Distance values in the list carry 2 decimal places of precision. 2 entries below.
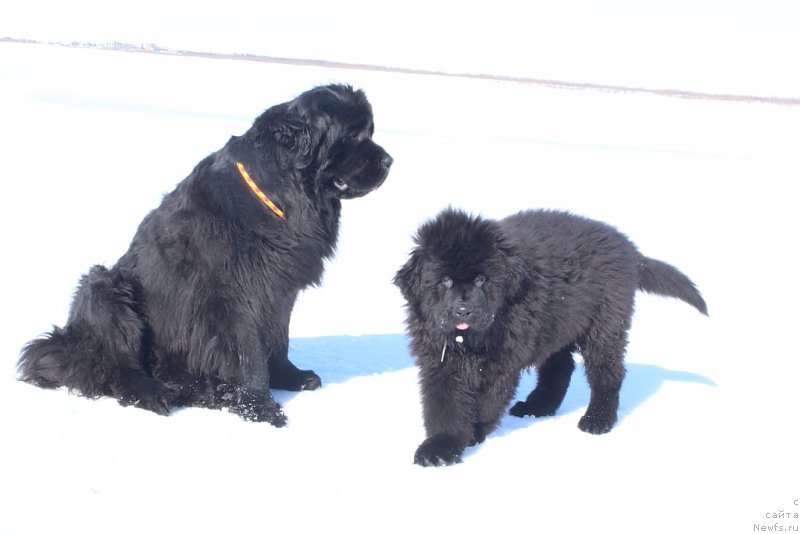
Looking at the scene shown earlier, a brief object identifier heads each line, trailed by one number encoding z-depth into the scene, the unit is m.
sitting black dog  3.90
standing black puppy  3.71
